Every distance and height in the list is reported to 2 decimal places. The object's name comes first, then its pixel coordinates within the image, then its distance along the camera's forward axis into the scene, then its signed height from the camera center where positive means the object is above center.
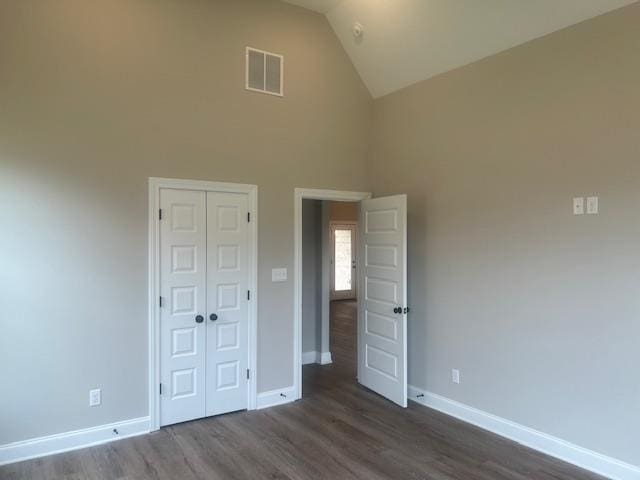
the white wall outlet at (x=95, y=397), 3.49 -1.23
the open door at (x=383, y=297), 4.28 -0.55
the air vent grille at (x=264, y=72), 4.22 +1.74
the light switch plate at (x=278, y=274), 4.39 -0.29
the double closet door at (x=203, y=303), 3.83 -0.53
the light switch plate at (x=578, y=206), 3.18 +0.29
